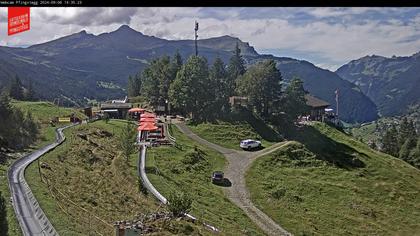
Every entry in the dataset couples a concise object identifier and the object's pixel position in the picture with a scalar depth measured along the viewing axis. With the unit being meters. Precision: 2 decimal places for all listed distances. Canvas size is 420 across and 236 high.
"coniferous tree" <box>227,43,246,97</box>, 95.49
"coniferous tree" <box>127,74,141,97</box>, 111.68
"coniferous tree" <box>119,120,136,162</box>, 41.54
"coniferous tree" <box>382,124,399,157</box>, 98.31
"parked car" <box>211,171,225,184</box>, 46.43
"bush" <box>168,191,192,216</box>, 26.92
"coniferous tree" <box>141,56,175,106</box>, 81.29
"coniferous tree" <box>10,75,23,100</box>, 106.24
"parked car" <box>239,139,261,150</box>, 59.81
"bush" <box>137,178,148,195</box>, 32.47
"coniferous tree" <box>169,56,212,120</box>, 71.38
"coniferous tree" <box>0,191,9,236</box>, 17.52
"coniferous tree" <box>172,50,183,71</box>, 83.68
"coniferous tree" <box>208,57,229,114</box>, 73.50
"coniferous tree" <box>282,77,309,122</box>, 74.75
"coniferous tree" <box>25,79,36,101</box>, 111.69
